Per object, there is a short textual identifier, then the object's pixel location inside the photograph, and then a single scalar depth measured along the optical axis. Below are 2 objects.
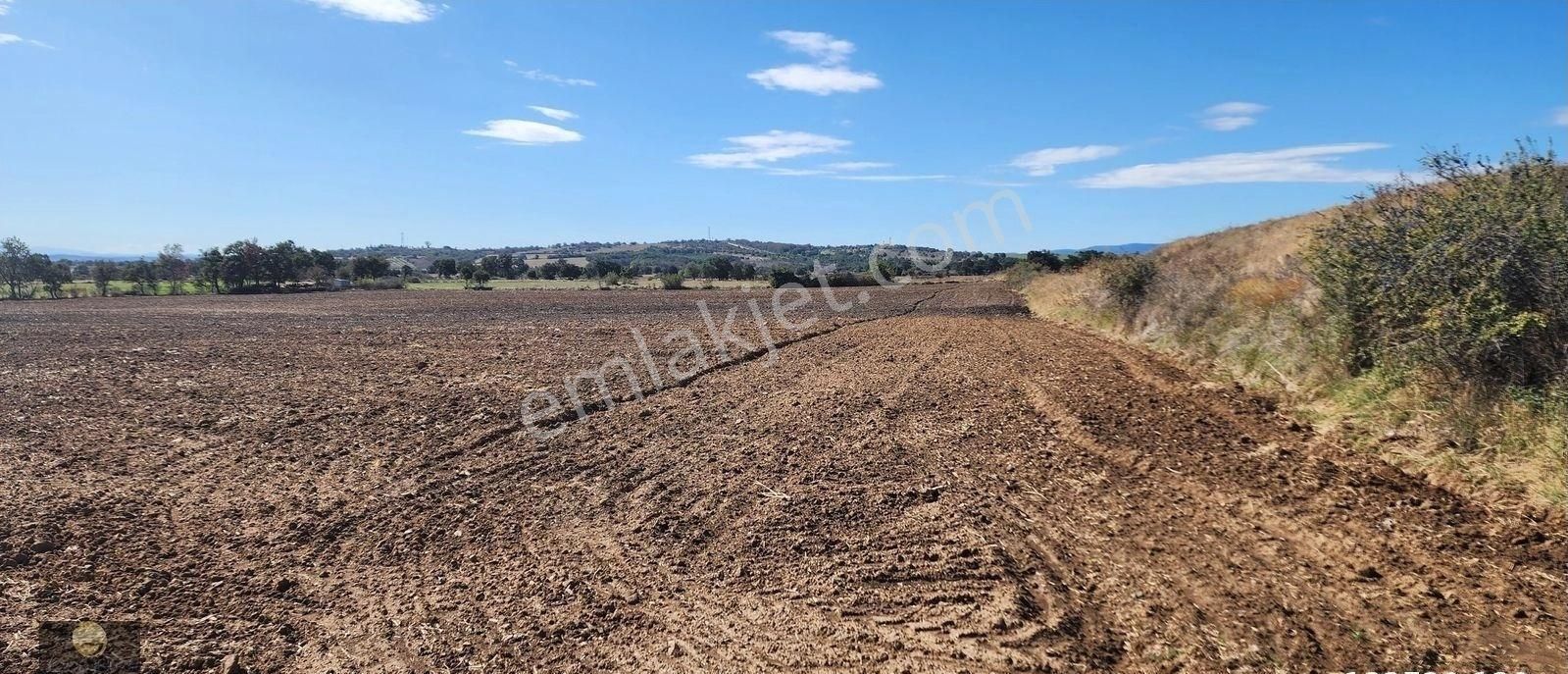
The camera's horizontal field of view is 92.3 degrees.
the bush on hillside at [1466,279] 5.90
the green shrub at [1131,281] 17.80
